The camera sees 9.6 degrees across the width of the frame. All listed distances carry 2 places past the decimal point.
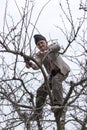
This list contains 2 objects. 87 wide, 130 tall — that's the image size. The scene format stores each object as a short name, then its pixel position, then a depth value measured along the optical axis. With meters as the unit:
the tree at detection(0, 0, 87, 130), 6.18
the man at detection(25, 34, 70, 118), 6.96
